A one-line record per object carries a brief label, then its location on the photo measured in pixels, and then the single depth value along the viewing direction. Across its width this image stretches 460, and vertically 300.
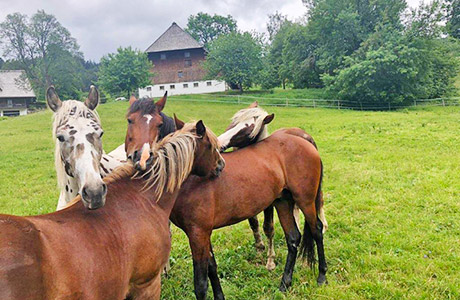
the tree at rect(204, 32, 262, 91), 31.25
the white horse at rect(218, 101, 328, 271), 3.48
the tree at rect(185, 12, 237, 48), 59.91
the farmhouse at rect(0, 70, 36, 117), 38.50
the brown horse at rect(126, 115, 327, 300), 2.70
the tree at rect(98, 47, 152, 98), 27.55
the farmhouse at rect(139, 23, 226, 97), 38.44
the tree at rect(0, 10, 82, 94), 33.06
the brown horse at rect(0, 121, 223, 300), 1.30
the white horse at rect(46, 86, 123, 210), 1.85
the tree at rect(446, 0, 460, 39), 27.31
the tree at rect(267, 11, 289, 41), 54.30
